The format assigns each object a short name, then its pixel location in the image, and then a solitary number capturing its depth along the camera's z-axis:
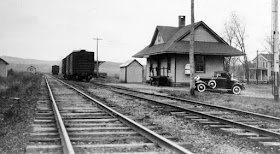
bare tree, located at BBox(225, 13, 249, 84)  51.14
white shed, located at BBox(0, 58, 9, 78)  62.04
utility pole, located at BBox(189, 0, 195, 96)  17.67
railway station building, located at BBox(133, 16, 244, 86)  29.19
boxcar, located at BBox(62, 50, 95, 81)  36.56
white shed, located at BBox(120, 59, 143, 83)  40.72
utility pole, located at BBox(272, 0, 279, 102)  14.91
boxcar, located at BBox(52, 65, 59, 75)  96.62
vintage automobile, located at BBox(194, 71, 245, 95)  21.83
